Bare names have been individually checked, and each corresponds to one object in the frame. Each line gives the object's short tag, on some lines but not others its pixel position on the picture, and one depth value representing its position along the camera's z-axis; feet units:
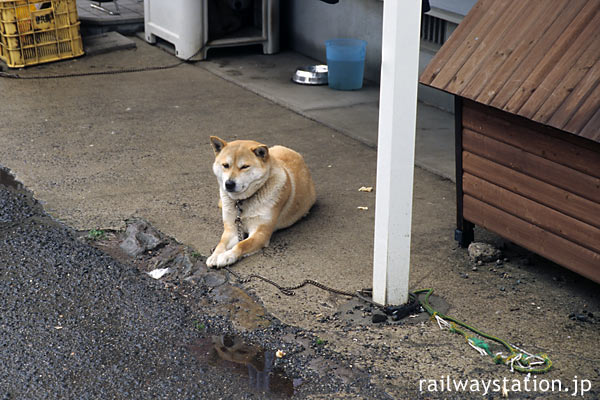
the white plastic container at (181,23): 34.63
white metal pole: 13.93
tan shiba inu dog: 18.06
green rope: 13.85
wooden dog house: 14.76
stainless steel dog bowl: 32.60
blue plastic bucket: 31.07
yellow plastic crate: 32.77
